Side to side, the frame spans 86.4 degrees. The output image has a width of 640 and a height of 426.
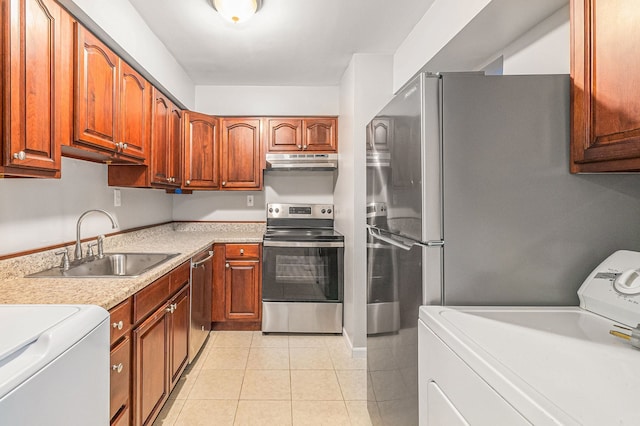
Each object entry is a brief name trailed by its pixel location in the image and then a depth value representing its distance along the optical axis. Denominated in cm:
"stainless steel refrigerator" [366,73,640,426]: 116
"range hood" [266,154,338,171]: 329
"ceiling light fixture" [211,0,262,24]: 193
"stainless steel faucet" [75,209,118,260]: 188
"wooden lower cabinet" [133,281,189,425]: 155
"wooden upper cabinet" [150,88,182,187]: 245
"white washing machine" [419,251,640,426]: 63
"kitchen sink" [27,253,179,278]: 190
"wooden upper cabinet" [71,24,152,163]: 158
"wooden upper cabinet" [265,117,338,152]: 339
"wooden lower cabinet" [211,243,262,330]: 308
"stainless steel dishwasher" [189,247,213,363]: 240
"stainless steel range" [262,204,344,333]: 301
